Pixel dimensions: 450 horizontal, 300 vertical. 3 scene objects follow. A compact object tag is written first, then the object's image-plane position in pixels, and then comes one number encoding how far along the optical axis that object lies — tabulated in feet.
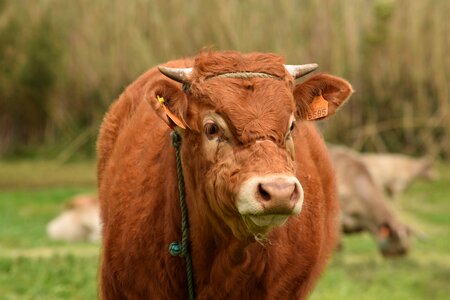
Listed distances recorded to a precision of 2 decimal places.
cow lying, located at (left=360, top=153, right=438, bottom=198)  73.05
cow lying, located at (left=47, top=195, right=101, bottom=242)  55.36
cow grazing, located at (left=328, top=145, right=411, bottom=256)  51.31
